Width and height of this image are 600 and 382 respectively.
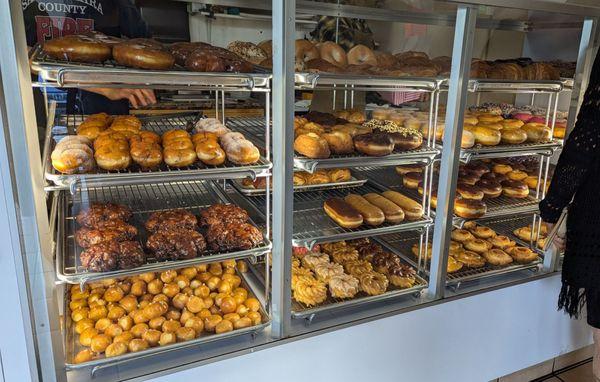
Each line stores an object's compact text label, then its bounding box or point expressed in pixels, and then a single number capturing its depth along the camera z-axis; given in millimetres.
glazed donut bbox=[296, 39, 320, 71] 2273
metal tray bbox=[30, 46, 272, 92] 1414
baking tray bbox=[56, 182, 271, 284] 1693
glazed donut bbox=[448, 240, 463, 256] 2686
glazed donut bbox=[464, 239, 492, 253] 2715
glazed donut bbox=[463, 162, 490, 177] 2898
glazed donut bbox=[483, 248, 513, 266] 2627
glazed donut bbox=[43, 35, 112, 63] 1573
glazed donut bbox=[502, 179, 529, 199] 2799
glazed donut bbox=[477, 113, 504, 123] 2709
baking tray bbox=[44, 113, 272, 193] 1562
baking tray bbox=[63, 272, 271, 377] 1657
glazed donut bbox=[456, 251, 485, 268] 2588
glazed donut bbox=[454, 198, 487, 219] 2447
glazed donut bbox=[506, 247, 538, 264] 2684
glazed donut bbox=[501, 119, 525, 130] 2647
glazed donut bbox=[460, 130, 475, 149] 2379
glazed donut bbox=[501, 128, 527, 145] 2564
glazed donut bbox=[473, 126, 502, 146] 2484
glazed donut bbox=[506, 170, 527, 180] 2967
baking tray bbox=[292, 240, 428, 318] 2015
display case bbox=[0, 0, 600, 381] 1580
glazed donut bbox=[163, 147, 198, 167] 1790
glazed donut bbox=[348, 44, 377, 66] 2465
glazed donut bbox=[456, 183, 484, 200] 2584
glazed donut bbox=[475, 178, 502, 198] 2715
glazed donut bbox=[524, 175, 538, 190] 2922
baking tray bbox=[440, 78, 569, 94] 2197
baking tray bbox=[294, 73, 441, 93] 1840
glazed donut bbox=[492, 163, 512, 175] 3016
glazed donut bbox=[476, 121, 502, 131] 2592
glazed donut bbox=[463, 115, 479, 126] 2553
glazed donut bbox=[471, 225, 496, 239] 2871
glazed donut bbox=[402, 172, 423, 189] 2641
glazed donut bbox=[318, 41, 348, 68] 2479
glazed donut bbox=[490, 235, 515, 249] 2784
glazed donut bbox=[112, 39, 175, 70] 1669
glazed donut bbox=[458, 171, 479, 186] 2779
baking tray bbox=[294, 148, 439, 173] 1908
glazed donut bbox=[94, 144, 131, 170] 1663
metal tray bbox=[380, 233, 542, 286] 2439
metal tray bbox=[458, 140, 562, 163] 2281
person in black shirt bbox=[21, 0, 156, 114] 1749
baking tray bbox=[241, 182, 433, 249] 2057
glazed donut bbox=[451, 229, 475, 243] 2789
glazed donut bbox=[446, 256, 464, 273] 2521
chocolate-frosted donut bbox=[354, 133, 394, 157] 2133
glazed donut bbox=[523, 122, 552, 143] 2668
